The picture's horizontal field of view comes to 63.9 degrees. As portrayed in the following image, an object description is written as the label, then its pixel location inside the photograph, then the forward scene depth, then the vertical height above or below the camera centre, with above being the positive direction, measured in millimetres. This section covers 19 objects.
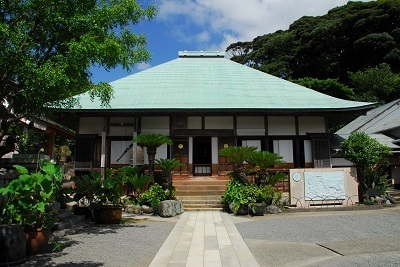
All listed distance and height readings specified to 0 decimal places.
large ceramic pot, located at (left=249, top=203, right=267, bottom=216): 11861 -1431
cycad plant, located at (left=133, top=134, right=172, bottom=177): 13172 +1161
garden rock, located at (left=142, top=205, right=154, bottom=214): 12586 -1531
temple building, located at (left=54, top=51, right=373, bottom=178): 15867 +2527
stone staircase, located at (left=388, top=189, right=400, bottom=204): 15017 -1130
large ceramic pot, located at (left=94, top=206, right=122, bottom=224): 9961 -1365
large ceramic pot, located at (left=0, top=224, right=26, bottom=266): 5453 -1291
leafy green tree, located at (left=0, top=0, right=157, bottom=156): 6680 +2766
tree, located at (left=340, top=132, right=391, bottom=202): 13703 +546
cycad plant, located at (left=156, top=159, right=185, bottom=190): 13227 +40
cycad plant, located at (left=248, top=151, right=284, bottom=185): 12578 +277
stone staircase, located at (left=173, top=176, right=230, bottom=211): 13750 -1033
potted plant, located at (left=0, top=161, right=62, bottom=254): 5980 -655
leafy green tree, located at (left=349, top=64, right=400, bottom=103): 36031 +9614
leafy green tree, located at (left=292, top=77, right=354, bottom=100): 34766 +8909
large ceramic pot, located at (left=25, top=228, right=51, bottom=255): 6230 -1384
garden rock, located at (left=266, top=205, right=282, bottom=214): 12312 -1525
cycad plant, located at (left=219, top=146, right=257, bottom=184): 12609 +552
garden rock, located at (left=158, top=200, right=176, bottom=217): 11938 -1433
